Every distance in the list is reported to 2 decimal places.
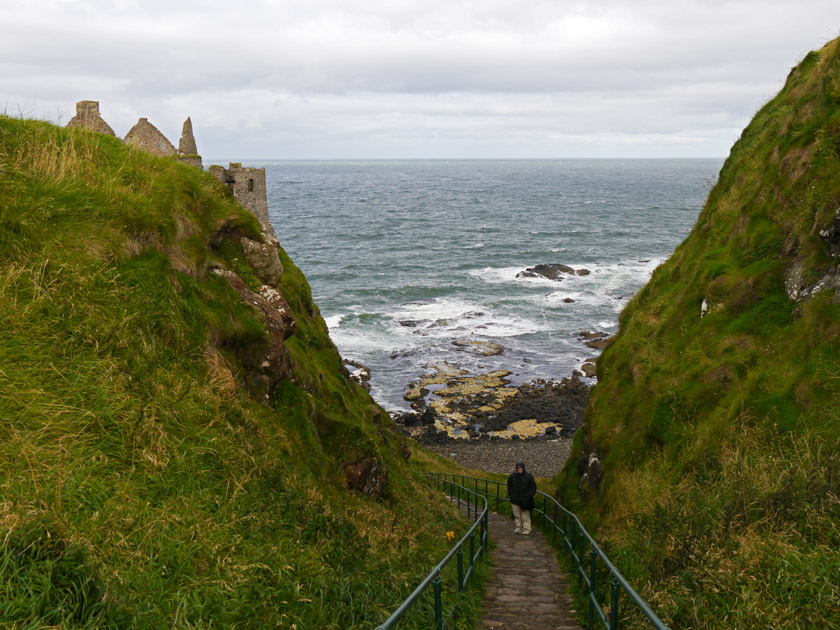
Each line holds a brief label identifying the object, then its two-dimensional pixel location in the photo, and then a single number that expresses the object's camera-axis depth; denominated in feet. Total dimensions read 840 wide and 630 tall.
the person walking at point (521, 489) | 46.44
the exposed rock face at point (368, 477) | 40.83
